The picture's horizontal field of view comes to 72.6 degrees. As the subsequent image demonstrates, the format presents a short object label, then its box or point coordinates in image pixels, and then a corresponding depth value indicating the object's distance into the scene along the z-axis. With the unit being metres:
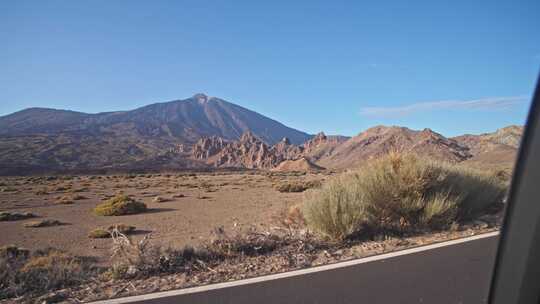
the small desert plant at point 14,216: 19.55
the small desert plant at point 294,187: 33.88
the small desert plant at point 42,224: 17.23
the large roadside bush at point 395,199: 7.78
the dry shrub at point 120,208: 20.92
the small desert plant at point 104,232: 13.82
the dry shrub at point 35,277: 5.02
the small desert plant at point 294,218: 9.50
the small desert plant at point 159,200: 27.84
